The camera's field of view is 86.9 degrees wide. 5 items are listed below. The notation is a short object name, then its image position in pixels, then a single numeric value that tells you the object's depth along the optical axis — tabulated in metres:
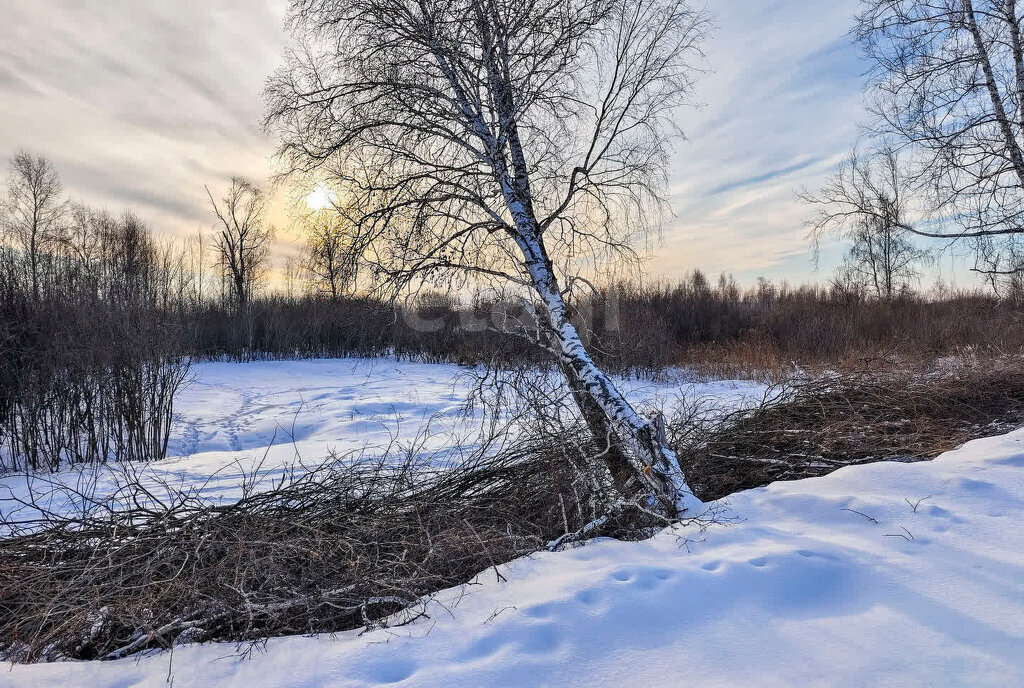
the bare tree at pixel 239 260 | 30.23
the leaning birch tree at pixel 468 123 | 5.17
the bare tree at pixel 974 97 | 9.10
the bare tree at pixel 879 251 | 10.62
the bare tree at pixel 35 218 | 25.25
